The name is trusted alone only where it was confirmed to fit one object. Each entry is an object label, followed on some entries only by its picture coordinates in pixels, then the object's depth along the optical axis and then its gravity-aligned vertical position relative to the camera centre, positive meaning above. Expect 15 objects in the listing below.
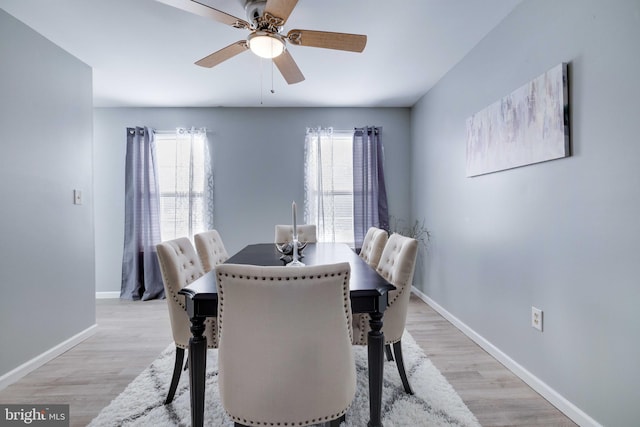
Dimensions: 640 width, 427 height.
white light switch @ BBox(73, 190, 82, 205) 2.73 +0.16
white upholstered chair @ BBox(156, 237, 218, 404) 1.63 -0.49
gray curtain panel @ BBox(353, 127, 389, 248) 4.09 +0.41
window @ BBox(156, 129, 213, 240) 4.04 +0.41
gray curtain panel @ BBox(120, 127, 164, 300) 3.91 -0.02
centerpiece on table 1.90 -0.25
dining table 1.28 -0.48
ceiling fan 1.62 +1.05
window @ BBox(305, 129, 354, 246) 4.12 +0.39
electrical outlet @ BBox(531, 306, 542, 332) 1.88 -0.65
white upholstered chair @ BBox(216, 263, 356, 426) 1.00 -0.42
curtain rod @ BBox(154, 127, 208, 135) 4.04 +1.08
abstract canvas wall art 1.70 +0.54
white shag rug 1.60 -1.05
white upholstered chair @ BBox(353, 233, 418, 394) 1.67 -0.49
